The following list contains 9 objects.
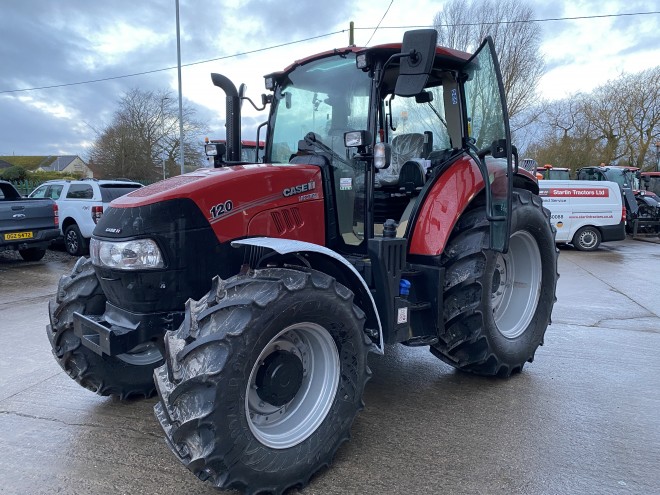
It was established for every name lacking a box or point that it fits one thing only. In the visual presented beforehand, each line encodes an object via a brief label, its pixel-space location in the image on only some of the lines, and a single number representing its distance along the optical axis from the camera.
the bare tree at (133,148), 32.81
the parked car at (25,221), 9.81
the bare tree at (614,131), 30.59
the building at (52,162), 64.50
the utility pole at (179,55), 16.24
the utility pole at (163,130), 33.38
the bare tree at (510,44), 20.42
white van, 13.38
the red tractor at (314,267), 2.45
